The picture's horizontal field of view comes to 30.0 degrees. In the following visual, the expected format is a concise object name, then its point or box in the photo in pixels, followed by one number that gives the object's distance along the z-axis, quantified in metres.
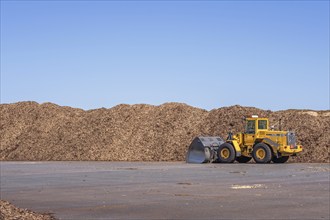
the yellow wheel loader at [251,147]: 35.94
